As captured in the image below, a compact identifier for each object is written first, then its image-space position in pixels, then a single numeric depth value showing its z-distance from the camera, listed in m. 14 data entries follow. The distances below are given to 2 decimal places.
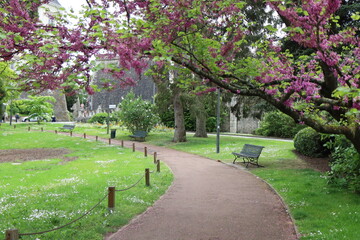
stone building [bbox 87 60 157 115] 57.94
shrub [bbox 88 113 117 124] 49.42
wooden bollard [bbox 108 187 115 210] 7.56
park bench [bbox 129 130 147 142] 27.56
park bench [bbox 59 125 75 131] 35.81
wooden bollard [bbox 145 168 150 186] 10.30
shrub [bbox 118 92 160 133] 29.75
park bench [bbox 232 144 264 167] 14.88
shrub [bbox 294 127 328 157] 16.55
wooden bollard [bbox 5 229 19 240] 4.25
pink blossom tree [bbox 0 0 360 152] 6.20
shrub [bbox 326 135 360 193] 8.97
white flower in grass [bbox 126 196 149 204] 8.45
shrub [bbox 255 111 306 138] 29.97
